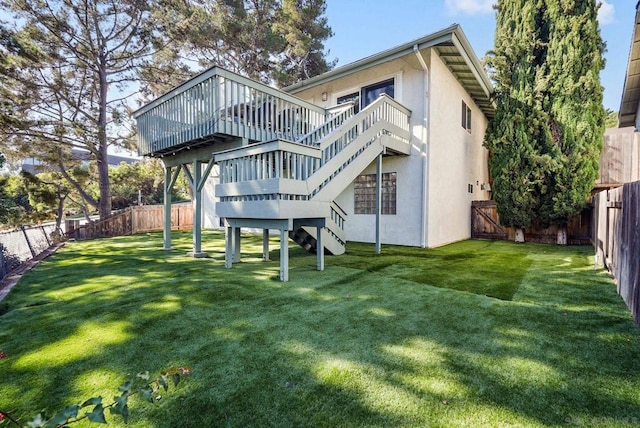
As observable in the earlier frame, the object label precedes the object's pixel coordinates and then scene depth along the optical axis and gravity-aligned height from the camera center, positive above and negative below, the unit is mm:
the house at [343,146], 5293 +1431
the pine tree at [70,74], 11406 +5435
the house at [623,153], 9766 +1740
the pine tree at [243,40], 14828 +8614
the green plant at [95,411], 836 -603
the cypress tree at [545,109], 8562 +2773
